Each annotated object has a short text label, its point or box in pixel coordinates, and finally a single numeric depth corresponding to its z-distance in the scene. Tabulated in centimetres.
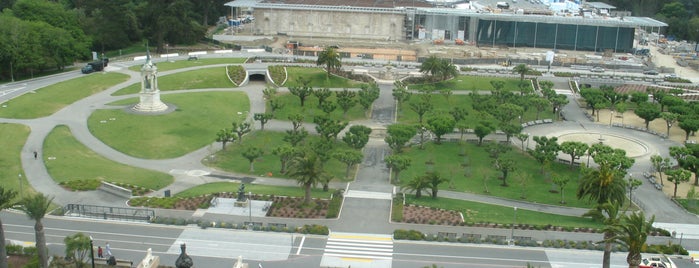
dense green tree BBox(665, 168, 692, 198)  7919
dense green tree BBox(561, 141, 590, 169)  8744
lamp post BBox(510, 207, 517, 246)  6402
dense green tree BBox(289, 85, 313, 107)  11519
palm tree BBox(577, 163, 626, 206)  6019
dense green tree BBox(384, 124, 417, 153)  9206
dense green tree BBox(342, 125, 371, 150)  9031
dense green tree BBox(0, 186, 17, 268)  5109
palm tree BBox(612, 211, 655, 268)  4897
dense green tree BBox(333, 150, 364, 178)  8275
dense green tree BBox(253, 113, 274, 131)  10075
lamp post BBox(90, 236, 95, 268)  5428
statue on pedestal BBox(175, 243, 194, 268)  5259
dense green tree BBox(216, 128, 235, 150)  9094
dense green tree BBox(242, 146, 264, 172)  8450
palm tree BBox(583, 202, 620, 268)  5050
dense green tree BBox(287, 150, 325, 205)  7112
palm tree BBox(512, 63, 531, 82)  12796
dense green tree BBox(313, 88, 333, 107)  11361
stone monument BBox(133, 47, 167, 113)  10499
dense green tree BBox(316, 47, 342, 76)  12670
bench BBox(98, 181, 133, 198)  7441
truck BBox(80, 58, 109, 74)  12762
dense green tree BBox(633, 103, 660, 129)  10662
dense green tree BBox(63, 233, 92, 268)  5419
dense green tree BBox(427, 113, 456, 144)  9762
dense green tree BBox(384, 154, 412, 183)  8175
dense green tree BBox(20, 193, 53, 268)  5175
